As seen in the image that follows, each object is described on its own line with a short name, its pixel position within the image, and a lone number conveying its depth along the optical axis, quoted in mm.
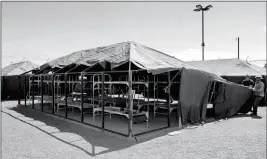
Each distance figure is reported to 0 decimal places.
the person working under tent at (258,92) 11797
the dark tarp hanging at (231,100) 10875
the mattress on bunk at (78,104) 10020
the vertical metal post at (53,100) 10852
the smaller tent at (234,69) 17484
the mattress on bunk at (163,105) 9348
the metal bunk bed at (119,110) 7862
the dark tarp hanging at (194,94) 8453
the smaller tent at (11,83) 19730
